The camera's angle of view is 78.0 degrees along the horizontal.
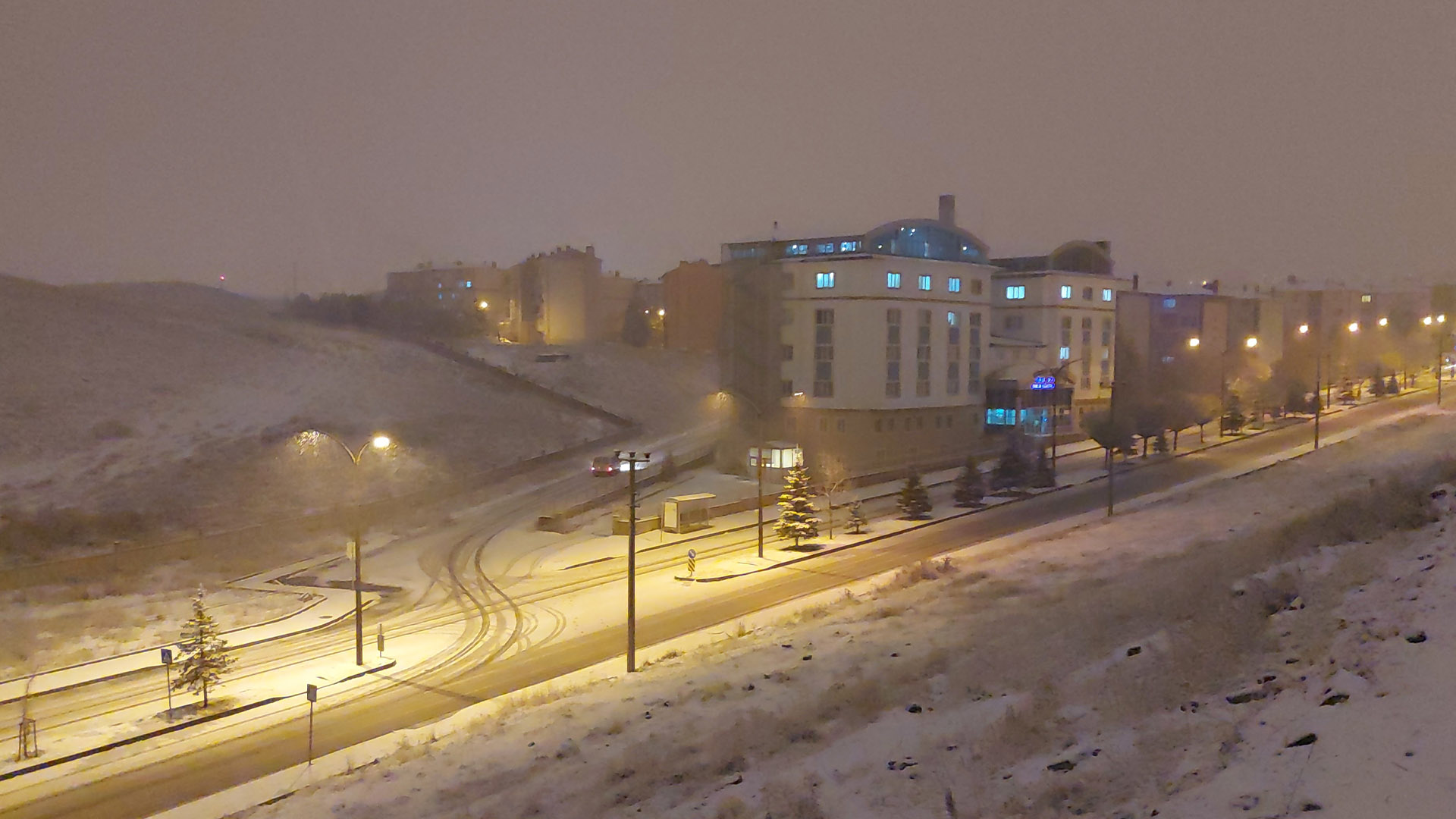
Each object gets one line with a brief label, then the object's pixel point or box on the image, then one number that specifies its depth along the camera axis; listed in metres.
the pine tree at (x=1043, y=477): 52.44
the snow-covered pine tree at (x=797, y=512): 40.09
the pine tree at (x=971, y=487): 49.12
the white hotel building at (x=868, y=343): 59.47
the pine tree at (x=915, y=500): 46.41
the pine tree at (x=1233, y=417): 69.06
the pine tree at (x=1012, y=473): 52.16
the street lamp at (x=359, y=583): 23.84
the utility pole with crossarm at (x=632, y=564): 23.08
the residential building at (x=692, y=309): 101.06
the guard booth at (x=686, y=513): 43.47
